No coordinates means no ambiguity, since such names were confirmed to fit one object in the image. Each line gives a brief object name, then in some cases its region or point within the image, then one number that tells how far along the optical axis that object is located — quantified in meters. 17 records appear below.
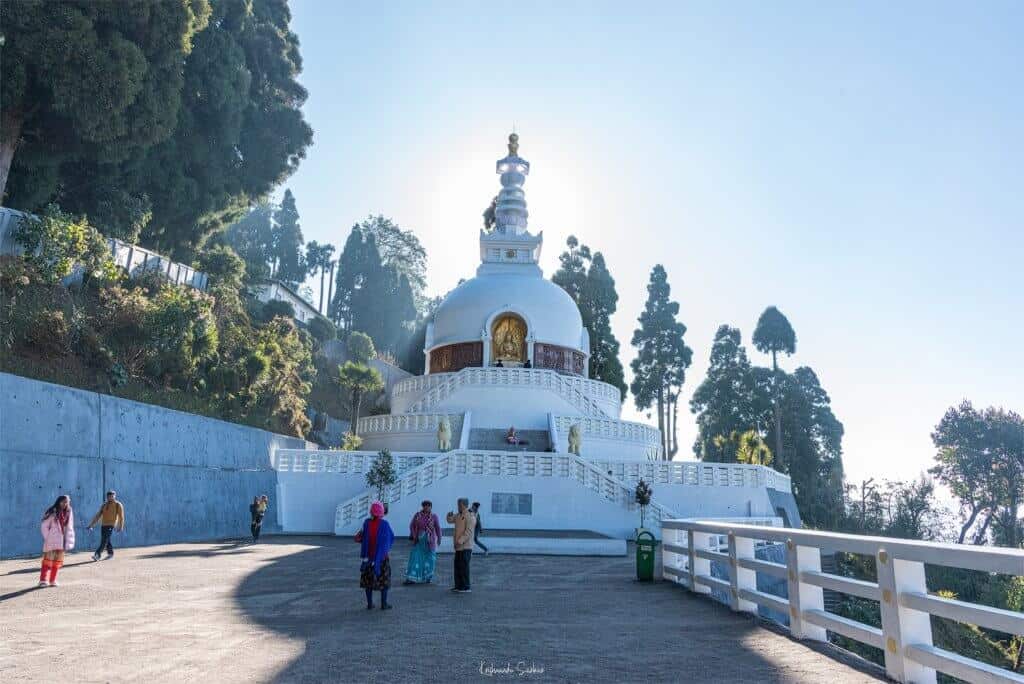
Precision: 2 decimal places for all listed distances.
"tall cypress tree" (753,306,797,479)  54.34
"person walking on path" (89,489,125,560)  14.42
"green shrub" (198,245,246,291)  36.83
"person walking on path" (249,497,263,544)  19.19
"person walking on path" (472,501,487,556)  18.01
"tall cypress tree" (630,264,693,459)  52.78
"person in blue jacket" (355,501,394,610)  9.55
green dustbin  13.06
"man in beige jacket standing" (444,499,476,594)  11.53
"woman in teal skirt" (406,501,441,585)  12.19
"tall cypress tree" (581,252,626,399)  49.06
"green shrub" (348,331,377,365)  50.47
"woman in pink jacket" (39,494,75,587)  10.79
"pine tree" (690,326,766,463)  53.62
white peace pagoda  22.92
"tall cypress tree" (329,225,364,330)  69.81
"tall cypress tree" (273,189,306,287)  78.81
